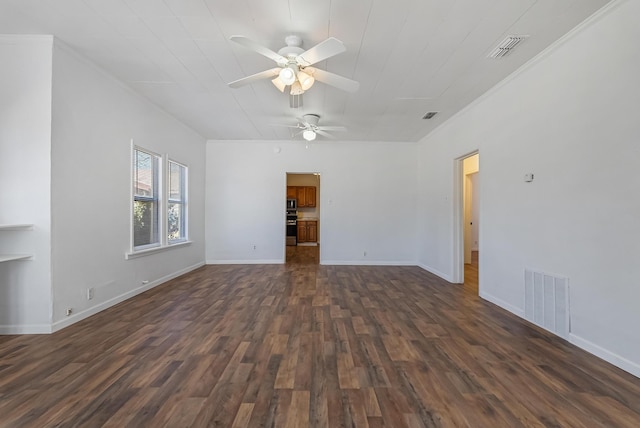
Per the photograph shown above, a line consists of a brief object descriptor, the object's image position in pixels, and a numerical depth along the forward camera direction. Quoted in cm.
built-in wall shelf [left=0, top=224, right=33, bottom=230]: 236
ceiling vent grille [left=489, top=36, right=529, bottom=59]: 258
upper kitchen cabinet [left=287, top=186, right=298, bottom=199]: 1058
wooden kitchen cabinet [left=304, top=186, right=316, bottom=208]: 1062
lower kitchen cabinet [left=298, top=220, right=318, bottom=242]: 1051
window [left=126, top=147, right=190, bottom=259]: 405
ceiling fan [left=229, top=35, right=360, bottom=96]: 224
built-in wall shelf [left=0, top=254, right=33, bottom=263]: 242
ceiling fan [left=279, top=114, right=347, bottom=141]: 456
